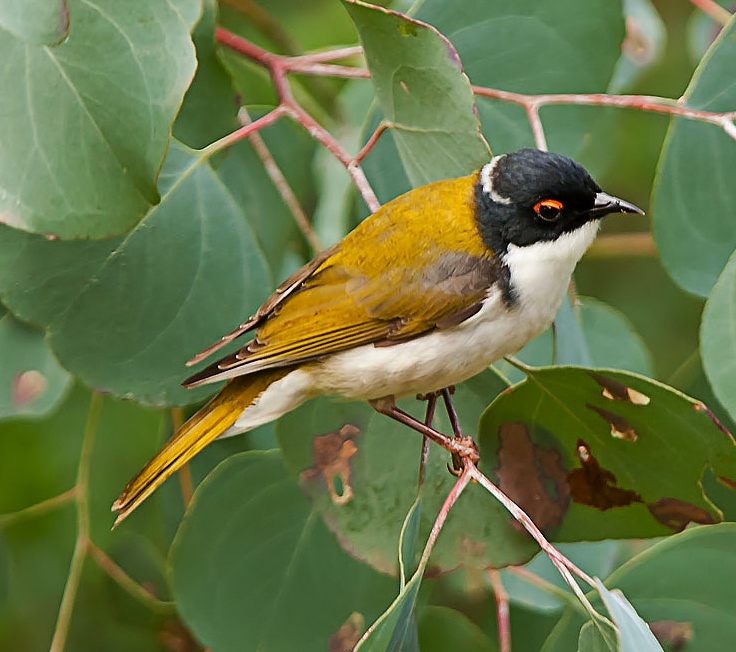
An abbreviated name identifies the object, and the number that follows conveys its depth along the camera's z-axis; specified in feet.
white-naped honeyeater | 16.51
